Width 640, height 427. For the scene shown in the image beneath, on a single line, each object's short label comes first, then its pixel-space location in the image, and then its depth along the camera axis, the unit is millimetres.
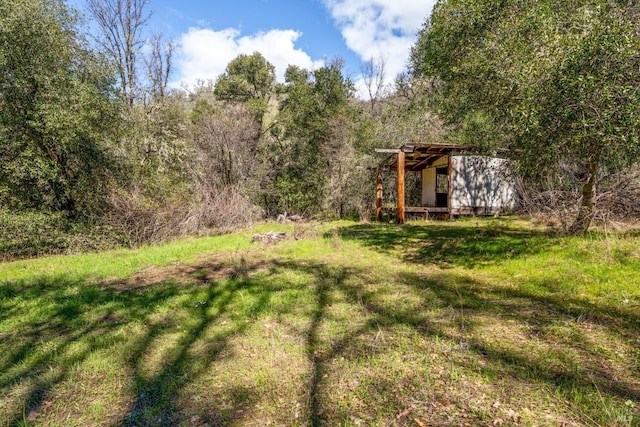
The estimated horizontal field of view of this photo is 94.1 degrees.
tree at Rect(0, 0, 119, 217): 7961
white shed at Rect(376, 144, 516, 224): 13109
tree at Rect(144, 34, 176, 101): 16047
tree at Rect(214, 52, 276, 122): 20188
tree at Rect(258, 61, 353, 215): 16812
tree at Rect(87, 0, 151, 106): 14328
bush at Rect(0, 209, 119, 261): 7809
